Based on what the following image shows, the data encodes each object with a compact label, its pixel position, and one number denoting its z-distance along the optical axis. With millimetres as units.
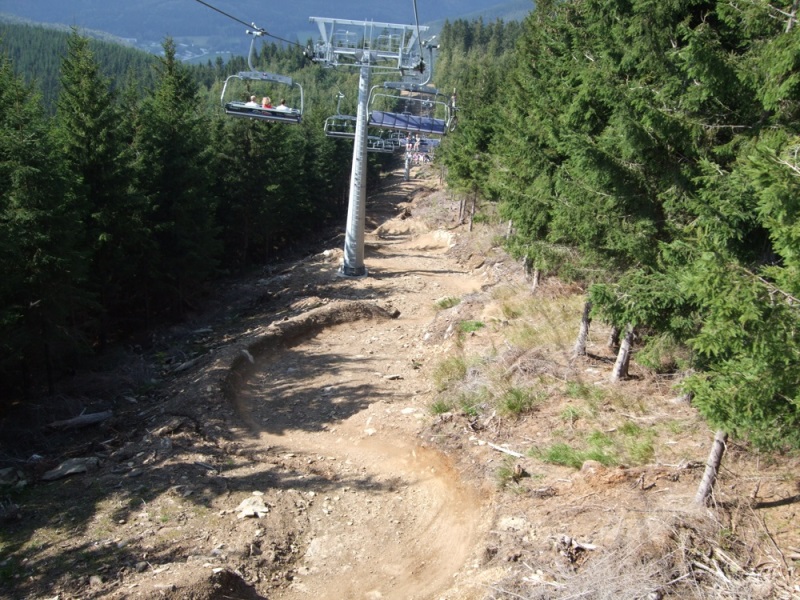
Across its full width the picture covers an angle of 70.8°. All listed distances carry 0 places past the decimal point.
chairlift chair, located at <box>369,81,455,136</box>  21886
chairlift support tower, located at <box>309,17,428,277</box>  20938
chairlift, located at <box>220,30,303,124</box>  19078
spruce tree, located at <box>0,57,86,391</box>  13195
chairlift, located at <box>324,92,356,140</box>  21644
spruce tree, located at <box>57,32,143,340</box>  17562
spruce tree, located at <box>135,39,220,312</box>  20906
